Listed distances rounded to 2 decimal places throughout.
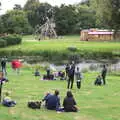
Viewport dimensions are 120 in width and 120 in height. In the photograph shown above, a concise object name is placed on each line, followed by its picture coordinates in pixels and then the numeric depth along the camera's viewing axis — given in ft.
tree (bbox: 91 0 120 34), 253.85
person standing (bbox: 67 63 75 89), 98.73
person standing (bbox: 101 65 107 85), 115.03
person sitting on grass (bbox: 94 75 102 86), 111.75
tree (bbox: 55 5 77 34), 453.17
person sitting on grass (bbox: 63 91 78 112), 70.59
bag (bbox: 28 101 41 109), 71.99
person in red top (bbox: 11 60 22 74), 139.54
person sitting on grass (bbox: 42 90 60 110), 71.05
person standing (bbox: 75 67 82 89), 100.74
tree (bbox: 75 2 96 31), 459.73
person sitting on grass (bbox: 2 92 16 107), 72.84
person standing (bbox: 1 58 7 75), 129.29
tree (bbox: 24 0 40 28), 515.91
